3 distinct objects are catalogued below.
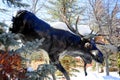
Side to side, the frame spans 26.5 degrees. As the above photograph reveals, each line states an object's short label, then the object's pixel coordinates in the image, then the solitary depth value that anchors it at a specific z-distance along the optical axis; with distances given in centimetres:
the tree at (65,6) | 1377
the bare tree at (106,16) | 1195
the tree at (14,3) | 463
